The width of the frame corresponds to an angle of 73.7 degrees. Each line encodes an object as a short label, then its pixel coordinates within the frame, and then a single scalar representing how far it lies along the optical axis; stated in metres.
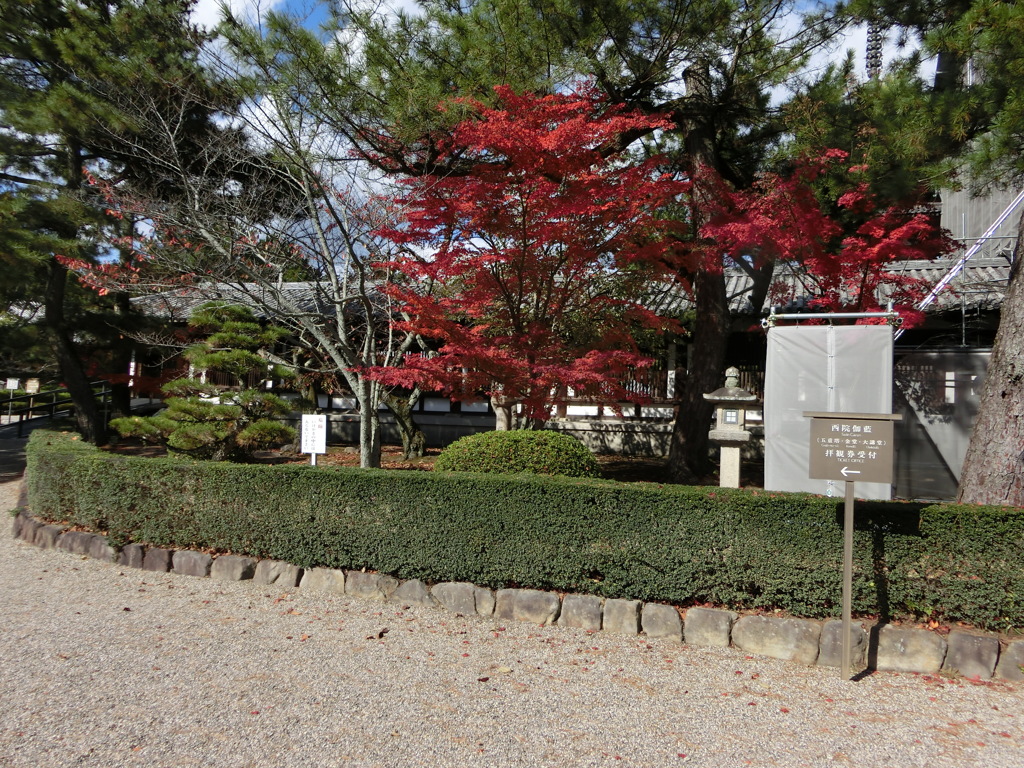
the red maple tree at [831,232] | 8.27
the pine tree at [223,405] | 9.85
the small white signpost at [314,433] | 7.25
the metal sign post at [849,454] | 4.28
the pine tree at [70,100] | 8.99
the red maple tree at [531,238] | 7.24
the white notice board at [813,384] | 6.49
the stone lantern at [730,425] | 8.05
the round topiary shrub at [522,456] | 7.08
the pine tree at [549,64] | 7.93
